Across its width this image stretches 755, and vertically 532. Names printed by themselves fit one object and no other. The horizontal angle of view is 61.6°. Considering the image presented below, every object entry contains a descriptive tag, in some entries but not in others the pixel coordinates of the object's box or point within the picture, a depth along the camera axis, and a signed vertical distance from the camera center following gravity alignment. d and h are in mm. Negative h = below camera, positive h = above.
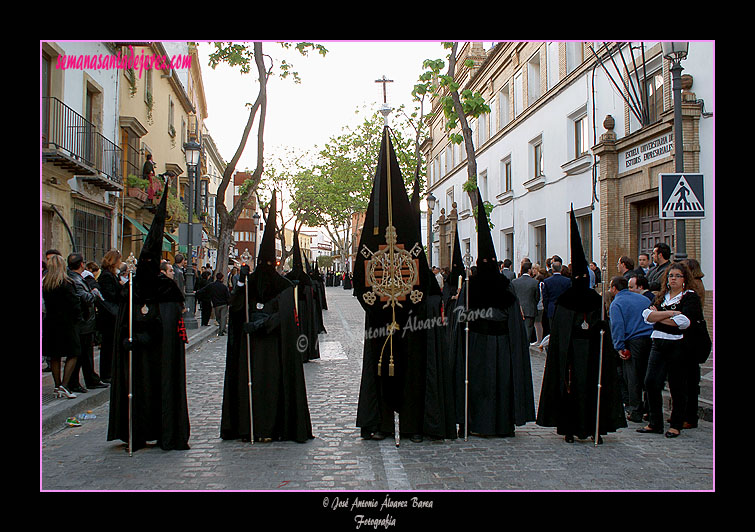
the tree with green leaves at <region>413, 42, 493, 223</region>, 16047 +4318
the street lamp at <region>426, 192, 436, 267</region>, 27962 +3183
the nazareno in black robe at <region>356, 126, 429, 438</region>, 6578 -628
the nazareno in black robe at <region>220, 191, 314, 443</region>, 6434 -941
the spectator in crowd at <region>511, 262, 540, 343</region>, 13328 -523
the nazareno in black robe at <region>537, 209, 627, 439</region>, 6504 -1032
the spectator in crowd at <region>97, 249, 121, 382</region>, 8820 -487
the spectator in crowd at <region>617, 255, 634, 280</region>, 9324 +71
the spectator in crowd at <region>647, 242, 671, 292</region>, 9239 +142
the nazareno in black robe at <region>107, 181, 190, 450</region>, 6188 -935
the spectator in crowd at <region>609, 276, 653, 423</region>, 7371 -793
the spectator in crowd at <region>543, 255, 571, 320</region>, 12141 -344
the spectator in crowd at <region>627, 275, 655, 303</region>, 7723 -186
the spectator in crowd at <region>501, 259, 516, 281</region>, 15375 +9
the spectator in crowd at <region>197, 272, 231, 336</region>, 16984 -625
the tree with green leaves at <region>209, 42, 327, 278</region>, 16969 +4555
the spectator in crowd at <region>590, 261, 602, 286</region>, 13656 -47
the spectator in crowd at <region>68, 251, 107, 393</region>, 8445 -744
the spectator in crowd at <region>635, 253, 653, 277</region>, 9703 +134
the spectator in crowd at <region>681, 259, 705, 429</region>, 6770 -1139
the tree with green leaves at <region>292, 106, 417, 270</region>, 34791 +6689
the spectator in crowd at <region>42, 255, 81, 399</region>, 7891 -608
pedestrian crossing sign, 9117 +1090
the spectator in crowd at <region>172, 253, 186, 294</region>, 18484 +87
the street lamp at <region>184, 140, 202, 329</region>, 17906 +806
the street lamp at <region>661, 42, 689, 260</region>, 9594 +2521
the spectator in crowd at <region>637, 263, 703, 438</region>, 6656 -799
